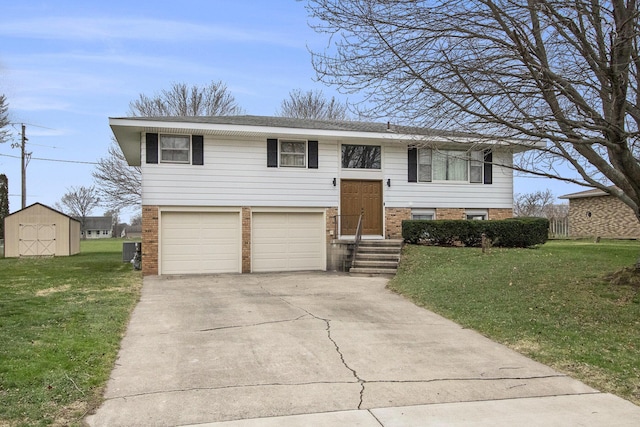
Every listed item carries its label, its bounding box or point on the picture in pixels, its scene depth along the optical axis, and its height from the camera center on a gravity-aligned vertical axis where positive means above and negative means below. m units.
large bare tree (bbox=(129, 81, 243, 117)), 30.89 +7.24
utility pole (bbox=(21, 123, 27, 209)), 32.78 +2.98
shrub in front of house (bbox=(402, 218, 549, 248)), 15.47 -0.40
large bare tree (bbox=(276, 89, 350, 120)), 33.50 +7.43
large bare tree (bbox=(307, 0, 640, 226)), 6.33 +2.03
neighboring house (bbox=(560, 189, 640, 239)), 25.51 +0.09
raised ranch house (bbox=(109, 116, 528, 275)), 14.87 +0.98
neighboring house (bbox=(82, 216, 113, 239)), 77.81 -1.26
